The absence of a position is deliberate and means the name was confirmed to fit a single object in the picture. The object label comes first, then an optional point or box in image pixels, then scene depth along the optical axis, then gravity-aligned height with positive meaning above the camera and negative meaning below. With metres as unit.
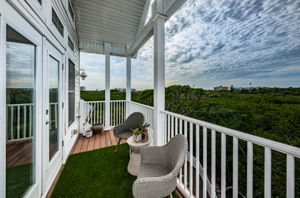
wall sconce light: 4.58 +0.86
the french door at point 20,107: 1.04 -0.08
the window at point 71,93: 3.30 +0.18
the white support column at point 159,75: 2.43 +0.46
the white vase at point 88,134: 4.14 -1.11
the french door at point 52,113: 1.76 -0.21
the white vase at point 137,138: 2.38 -0.72
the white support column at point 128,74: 4.92 +0.96
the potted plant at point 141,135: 2.37 -0.66
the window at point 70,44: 3.05 +1.37
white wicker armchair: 1.16 -0.78
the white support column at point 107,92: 4.62 +0.26
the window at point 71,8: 3.08 +2.28
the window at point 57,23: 2.00 +1.29
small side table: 2.24 -1.03
